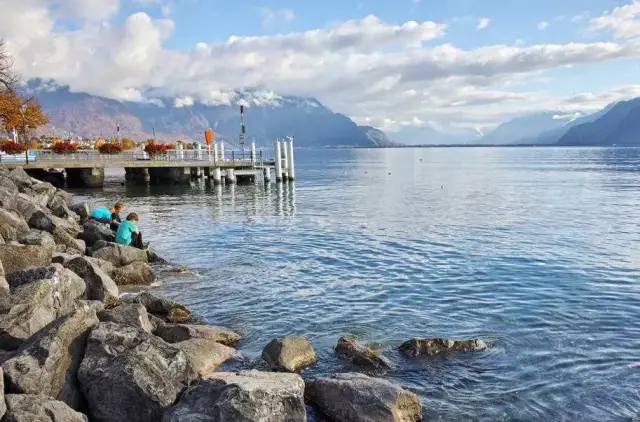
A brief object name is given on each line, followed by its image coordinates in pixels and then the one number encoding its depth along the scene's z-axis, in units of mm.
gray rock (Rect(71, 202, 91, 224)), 33362
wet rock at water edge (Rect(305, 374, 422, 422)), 9305
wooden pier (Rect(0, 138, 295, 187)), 57781
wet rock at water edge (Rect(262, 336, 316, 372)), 11773
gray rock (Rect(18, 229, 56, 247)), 17125
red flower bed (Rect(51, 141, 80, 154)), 59438
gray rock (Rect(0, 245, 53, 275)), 13797
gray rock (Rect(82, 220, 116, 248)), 23844
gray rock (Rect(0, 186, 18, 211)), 22781
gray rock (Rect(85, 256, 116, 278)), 18047
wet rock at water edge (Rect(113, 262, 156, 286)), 18797
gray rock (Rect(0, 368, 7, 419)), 7381
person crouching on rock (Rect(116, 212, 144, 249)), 22156
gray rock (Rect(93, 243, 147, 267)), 19859
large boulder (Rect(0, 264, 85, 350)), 9664
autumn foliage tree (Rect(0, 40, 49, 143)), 68669
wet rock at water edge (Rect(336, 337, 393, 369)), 12195
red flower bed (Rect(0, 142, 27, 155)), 60656
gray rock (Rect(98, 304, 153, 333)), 11547
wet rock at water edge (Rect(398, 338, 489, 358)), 12867
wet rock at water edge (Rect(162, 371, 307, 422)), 7863
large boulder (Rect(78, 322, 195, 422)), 8469
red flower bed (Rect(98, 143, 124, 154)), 61328
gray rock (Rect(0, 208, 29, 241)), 17462
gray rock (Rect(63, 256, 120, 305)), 14488
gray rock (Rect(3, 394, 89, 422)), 7445
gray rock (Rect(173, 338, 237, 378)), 11219
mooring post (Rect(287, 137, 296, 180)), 67600
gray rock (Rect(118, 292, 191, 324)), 15180
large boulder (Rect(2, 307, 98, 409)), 8406
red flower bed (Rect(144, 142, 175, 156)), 65275
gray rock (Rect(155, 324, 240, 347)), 12719
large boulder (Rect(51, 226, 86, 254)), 20422
